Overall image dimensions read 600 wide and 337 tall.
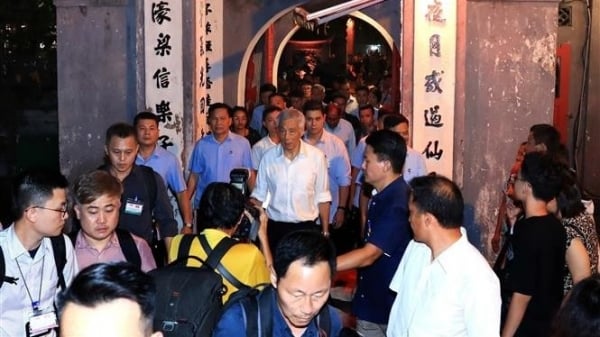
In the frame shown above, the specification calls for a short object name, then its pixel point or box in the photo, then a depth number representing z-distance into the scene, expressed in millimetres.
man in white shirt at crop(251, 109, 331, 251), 7012
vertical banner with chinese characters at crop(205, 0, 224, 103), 12117
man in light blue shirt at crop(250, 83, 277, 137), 11648
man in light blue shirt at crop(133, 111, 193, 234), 7052
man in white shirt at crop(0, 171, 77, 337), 3873
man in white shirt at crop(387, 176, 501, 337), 3607
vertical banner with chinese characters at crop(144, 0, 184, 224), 8086
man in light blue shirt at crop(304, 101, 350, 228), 8359
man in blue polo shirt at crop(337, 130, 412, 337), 4660
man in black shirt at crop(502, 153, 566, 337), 4309
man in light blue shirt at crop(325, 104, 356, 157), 10219
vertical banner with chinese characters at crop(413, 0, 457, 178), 7770
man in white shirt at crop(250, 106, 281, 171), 8469
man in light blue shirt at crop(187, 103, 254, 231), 8133
